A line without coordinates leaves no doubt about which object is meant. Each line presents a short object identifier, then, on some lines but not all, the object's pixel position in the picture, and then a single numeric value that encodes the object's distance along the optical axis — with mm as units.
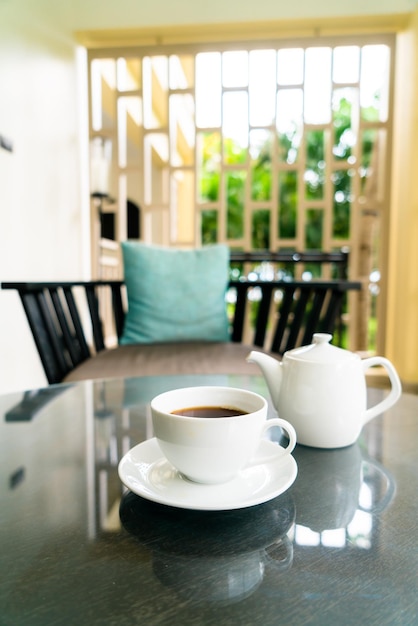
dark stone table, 277
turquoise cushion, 1652
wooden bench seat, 1263
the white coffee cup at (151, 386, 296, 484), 380
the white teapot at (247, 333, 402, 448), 533
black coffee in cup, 456
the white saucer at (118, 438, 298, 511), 367
